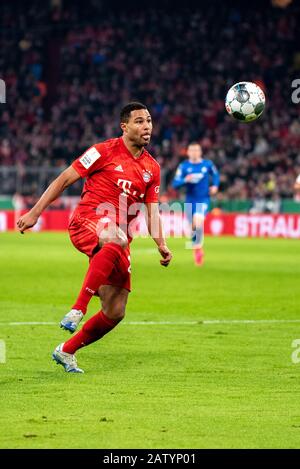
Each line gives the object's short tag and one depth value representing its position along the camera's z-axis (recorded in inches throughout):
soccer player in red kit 345.1
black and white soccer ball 455.8
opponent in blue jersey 894.4
